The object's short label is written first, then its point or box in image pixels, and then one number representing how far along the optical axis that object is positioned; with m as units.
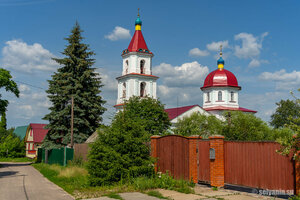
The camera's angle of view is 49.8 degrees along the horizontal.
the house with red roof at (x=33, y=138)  63.88
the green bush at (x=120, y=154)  12.42
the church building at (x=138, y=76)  43.38
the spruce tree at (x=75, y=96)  30.56
